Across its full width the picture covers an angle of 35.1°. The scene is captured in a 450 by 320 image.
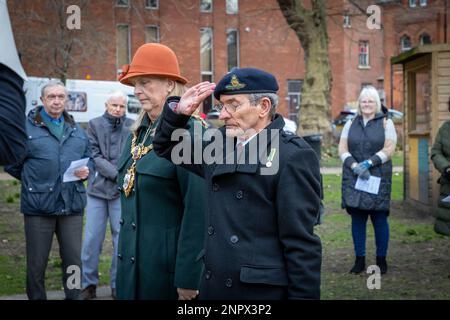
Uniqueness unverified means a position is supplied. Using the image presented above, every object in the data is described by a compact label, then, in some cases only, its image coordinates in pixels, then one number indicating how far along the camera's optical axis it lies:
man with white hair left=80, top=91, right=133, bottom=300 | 7.68
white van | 27.99
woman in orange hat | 3.94
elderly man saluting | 3.40
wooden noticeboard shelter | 12.04
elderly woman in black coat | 8.21
